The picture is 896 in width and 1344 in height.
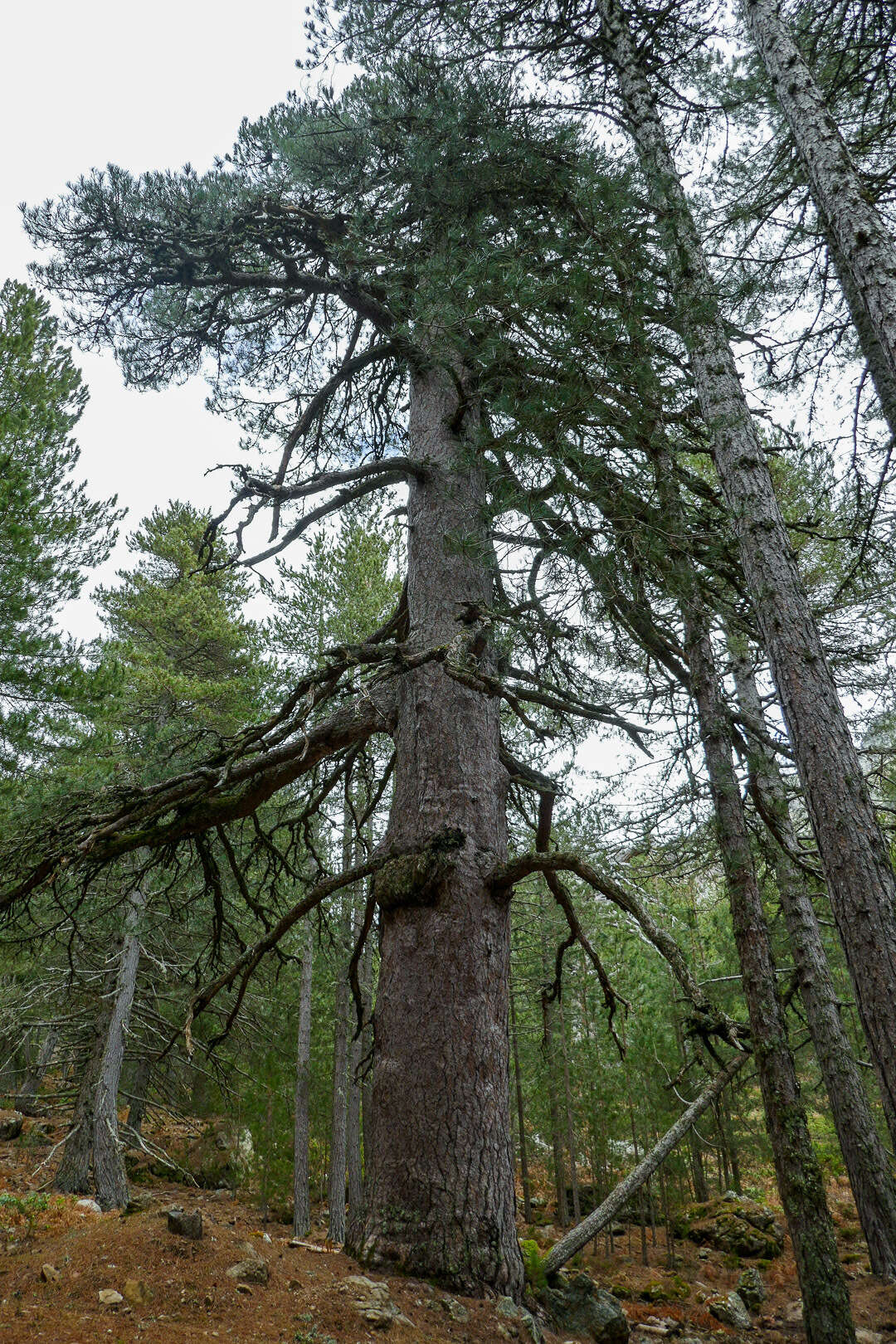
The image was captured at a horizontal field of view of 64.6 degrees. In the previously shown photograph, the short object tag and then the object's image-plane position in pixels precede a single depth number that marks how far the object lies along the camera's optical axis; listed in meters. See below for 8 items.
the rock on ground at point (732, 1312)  7.46
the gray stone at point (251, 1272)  2.42
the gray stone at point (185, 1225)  2.70
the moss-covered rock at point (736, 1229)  11.38
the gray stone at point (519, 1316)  2.37
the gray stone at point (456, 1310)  2.30
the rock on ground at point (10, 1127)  14.27
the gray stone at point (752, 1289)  8.62
